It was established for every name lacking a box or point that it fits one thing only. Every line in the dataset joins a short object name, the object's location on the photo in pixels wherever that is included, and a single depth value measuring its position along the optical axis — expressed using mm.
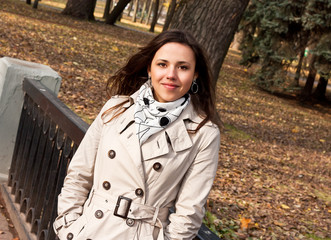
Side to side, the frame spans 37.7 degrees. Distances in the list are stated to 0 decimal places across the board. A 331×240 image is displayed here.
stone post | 4426
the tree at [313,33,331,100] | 16969
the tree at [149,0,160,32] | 37891
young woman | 2115
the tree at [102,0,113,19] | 30497
